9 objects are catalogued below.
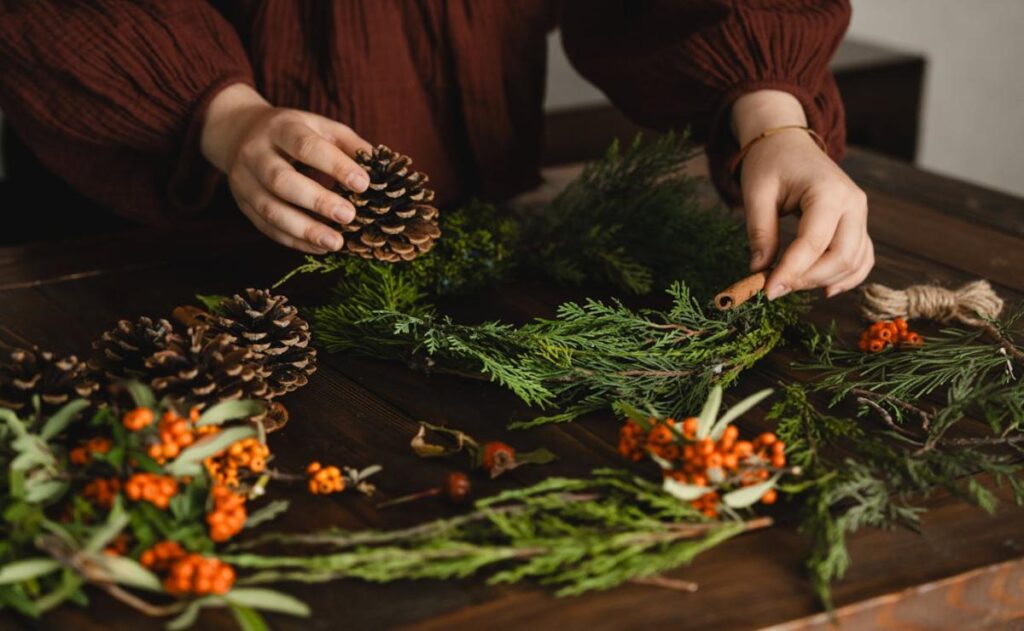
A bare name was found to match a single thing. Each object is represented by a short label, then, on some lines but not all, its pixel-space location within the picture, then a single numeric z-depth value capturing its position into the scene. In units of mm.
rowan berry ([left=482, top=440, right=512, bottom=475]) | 755
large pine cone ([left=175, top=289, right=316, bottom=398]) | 872
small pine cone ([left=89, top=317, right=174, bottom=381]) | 810
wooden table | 625
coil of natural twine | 1007
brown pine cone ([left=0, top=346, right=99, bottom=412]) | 780
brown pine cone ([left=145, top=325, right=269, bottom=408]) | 772
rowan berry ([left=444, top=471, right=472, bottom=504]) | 717
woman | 985
